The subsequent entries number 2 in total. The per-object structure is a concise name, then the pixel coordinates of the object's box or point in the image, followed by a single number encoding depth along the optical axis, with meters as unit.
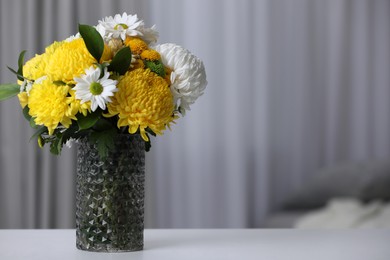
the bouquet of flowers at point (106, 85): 1.84
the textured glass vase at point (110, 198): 1.92
